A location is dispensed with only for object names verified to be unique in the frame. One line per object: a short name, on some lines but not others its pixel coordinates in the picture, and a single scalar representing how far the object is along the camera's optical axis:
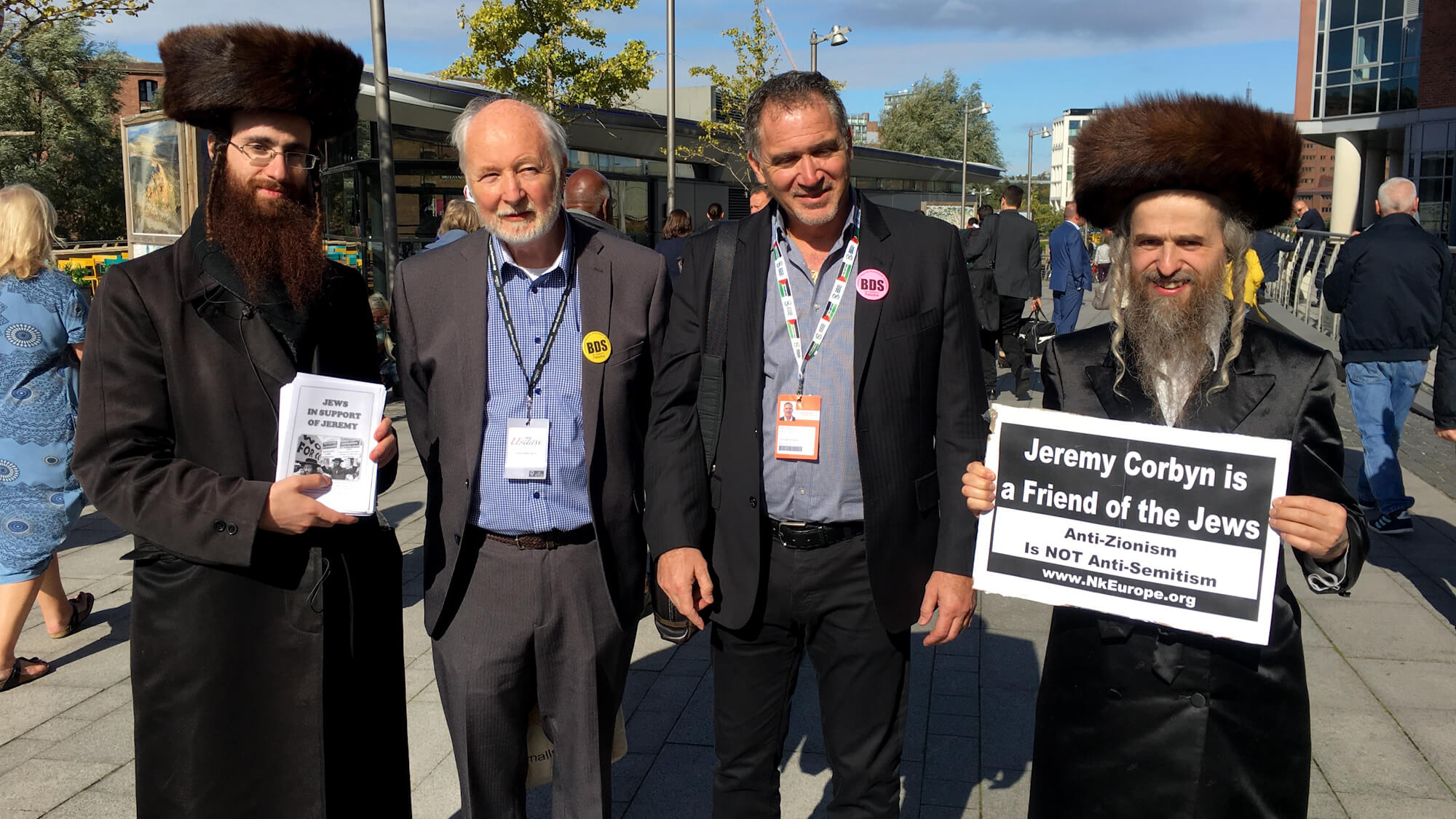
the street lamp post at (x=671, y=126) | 20.41
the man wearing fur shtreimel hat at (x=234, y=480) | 2.41
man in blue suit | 12.45
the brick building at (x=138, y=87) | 72.44
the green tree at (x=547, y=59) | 20.30
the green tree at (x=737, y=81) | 28.23
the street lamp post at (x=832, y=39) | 31.75
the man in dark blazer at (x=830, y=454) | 2.71
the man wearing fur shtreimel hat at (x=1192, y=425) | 2.21
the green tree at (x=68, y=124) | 36.19
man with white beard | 2.78
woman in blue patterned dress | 4.79
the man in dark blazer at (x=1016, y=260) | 11.60
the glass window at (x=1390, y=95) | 35.12
